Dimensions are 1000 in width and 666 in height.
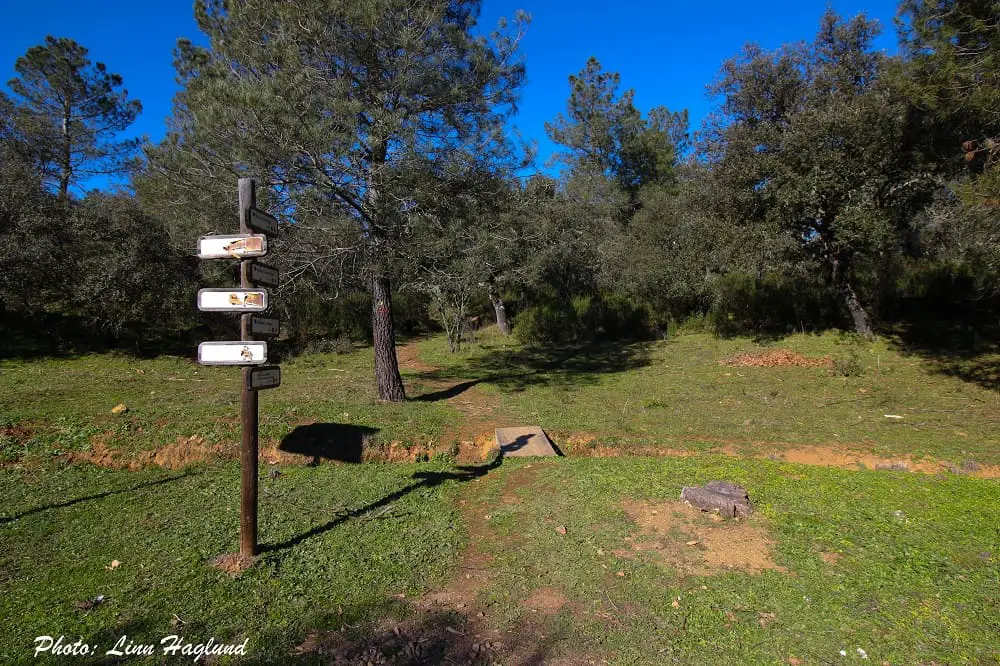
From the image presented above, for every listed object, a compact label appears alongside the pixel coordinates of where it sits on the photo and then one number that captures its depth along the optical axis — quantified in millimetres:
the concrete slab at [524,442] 7204
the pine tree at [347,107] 8070
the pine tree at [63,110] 18578
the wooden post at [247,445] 3938
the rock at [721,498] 4570
